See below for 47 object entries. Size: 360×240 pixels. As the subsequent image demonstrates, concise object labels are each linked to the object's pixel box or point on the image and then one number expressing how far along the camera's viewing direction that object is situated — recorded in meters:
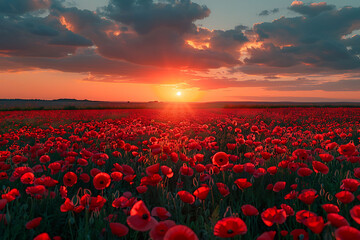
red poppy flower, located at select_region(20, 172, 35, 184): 2.17
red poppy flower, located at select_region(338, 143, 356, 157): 2.73
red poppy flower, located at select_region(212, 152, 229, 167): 2.51
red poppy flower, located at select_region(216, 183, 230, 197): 2.04
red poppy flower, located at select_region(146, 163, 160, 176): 2.09
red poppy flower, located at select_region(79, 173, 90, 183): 2.46
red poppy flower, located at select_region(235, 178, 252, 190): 1.95
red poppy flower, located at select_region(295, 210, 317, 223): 1.52
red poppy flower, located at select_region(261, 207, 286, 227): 1.46
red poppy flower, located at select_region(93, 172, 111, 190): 1.98
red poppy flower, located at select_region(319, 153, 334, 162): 2.44
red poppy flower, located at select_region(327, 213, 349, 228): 1.23
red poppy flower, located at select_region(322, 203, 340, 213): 1.49
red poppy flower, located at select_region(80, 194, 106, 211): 1.72
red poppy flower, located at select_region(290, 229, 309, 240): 1.46
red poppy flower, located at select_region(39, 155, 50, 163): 2.91
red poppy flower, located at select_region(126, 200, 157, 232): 1.22
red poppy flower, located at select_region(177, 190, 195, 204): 1.77
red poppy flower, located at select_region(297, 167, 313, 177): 2.15
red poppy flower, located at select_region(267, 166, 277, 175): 2.35
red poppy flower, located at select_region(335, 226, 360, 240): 1.04
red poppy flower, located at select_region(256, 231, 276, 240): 1.16
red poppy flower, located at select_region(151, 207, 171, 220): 1.64
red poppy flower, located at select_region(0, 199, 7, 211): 1.64
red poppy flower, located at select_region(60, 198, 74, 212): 1.69
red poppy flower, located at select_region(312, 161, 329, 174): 2.16
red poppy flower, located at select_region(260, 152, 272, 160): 2.83
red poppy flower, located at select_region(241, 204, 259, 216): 1.58
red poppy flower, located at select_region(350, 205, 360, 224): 1.16
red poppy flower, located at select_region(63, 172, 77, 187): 2.18
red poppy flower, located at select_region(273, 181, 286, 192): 2.06
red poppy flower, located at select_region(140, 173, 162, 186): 2.11
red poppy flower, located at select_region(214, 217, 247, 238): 1.15
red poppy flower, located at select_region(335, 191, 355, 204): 1.61
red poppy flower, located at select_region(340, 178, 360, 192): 1.80
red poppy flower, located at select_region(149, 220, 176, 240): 1.18
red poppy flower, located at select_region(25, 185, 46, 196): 1.92
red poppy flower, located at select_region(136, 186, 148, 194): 2.14
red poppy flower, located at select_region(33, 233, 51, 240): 1.20
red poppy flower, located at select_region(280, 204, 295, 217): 1.67
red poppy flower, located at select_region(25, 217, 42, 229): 1.60
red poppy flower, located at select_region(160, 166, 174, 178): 2.26
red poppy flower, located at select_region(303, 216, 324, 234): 1.21
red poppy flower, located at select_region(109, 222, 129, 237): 1.40
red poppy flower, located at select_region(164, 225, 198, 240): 1.01
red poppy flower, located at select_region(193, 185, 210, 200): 1.76
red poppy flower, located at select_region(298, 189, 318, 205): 1.64
